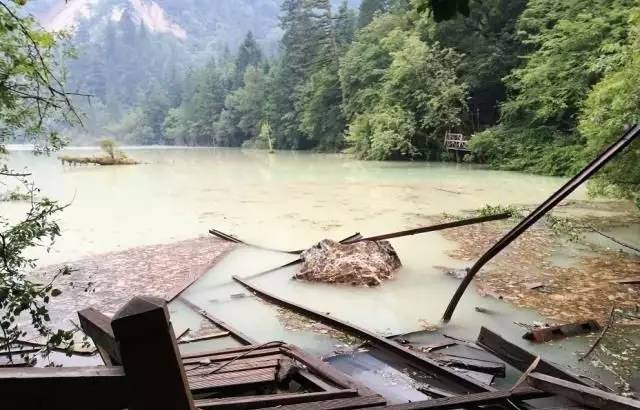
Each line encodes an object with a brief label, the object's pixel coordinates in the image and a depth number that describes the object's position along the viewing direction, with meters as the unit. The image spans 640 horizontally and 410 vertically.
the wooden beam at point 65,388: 1.06
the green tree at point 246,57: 81.25
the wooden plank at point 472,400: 2.91
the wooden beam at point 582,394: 2.79
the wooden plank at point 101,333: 1.20
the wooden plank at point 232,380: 3.38
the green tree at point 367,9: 53.44
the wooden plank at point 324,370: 3.30
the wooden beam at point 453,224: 5.98
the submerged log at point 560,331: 5.29
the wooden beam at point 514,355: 3.55
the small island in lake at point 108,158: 34.09
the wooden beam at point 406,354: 3.66
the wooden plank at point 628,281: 6.84
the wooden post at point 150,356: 1.00
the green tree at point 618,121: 10.16
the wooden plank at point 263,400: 2.89
